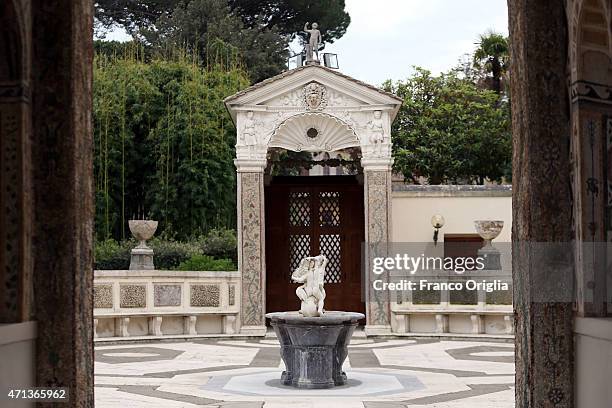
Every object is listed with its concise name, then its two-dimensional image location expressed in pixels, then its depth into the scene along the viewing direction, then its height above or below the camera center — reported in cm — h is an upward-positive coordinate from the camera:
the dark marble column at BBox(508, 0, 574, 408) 654 +7
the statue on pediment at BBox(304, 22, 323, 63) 1902 +344
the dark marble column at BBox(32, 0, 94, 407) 618 +15
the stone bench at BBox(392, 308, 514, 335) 1844 -177
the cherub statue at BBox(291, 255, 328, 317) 1163 -72
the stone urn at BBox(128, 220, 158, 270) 1905 -41
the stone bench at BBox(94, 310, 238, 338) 1794 -174
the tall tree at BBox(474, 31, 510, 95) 3366 +568
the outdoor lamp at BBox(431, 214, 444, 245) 2016 -1
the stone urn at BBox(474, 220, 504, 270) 1877 -32
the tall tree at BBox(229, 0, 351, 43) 3734 +799
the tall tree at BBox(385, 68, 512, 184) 3059 +260
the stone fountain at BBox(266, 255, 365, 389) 1149 -135
